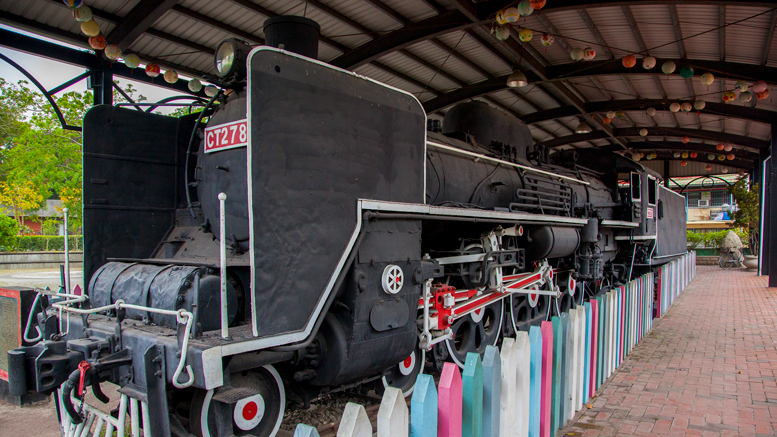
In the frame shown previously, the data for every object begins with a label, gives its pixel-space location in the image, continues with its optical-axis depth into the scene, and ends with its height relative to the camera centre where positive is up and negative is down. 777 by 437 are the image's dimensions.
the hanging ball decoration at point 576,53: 10.15 +3.63
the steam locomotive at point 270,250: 2.55 -0.17
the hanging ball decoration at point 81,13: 7.09 +3.22
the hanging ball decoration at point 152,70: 9.61 +3.21
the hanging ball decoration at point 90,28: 7.30 +3.09
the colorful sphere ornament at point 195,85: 8.88 +2.73
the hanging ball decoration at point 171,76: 9.84 +3.14
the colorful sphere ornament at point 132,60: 9.01 +3.21
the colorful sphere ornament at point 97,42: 8.23 +3.23
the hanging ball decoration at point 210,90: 9.71 +2.88
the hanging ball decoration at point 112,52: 8.33 +3.11
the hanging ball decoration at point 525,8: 7.75 +3.52
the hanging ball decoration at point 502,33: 8.93 +3.60
